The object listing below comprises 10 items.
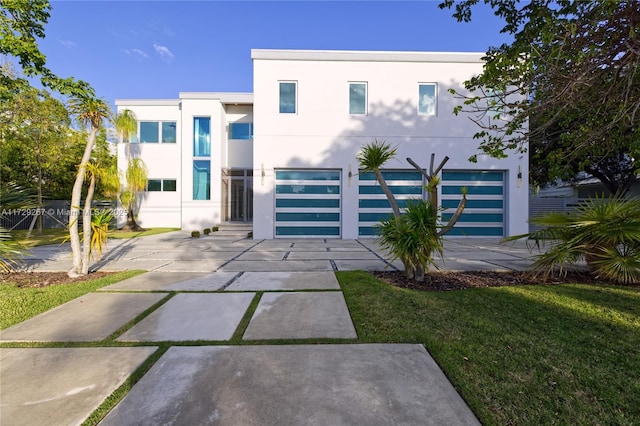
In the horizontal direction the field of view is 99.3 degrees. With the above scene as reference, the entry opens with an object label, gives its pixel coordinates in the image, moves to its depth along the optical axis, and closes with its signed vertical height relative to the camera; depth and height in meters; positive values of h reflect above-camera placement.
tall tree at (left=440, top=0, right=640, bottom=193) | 3.30 +1.89
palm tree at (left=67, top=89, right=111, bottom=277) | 4.85 +0.76
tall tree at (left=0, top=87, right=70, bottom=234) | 11.73 +3.47
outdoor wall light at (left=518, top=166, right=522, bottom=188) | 11.28 +1.32
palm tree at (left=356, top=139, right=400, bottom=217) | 4.75 +0.84
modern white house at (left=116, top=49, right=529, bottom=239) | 11.23 +2.73
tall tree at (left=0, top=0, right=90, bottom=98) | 4.46 +2.69
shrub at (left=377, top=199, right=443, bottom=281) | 4.32 -0.48
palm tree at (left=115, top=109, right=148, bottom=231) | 14.76 +1.71
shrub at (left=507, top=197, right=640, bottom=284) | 4.32 -0.51
